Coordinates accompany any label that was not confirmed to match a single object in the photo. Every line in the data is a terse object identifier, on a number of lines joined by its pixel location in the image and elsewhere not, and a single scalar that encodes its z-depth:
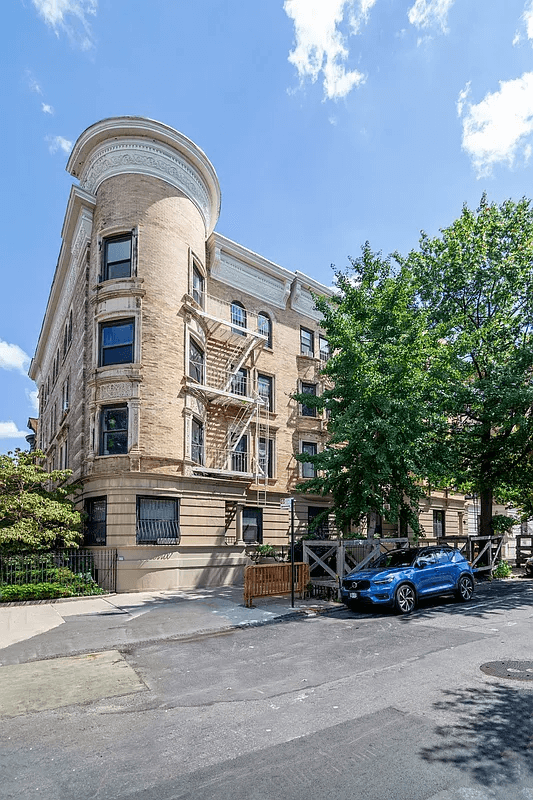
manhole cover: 7.79
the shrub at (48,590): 15.41
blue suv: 13.41
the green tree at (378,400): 16.56
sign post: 14.07
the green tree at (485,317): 21.16
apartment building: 19.23
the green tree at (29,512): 16.92
